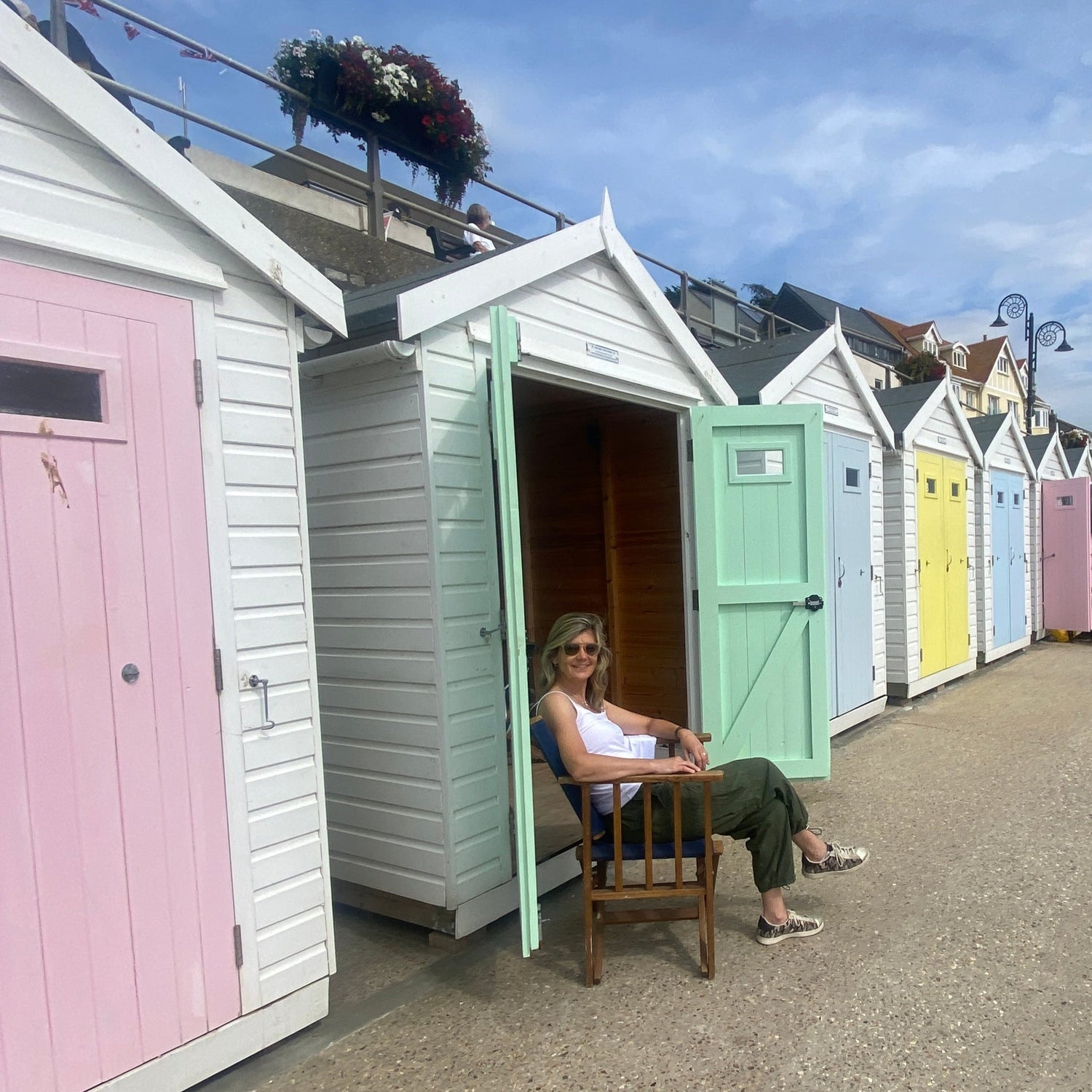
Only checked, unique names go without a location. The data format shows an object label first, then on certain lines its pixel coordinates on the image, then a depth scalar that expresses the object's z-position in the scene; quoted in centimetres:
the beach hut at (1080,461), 1193
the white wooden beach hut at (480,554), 312
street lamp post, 1185
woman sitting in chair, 285
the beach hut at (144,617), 204
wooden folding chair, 277
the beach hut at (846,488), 566
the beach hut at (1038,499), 1066
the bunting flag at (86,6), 403
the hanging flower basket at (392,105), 534
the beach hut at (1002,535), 895
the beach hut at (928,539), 706
